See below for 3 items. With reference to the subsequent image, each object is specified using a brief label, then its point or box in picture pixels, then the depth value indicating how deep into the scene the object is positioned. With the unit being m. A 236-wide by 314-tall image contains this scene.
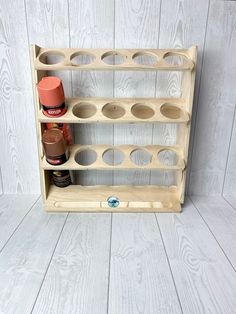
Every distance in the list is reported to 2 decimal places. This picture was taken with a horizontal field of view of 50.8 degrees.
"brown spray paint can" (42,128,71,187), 0.72
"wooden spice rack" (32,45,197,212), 0.71
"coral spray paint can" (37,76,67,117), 0.68
